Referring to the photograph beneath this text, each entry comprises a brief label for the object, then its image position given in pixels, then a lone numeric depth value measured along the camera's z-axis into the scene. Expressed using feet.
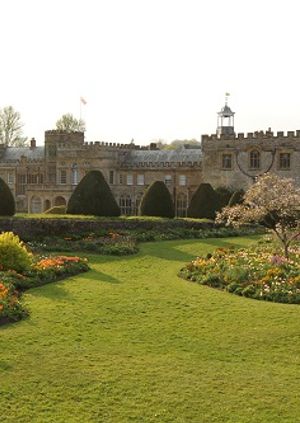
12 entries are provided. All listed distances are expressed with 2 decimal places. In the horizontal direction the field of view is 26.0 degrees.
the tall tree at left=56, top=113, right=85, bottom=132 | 274.16
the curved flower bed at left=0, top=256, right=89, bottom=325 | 48.62
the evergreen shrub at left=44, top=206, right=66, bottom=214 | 140.87
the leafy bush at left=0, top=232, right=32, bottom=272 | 64.13
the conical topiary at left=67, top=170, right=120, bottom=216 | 109.50
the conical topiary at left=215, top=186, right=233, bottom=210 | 154.84
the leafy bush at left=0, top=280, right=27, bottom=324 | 47.57
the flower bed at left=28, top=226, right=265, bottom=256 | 84.33
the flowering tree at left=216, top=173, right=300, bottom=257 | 75.15
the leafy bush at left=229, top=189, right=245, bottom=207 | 130.02
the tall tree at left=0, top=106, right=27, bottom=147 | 270.26
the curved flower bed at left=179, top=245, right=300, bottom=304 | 57.31
